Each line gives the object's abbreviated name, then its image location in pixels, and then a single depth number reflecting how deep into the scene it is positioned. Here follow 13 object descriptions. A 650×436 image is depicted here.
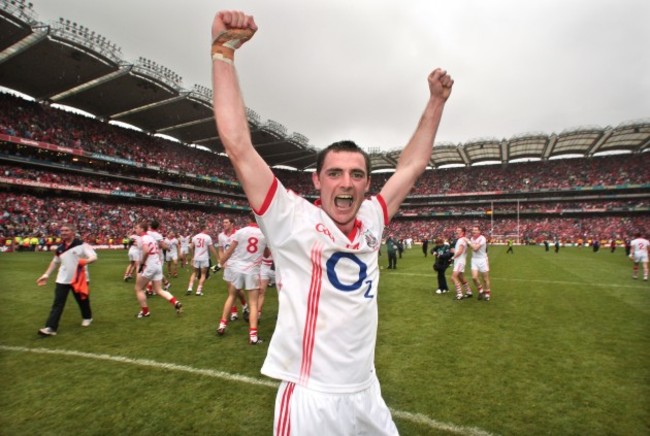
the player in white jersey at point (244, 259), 7.45
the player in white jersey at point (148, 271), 8.27
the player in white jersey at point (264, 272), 8.44
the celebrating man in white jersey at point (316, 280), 1.54
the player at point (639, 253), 15.06
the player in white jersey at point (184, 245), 17.34
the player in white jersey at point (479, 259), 10.72
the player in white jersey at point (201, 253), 11.65
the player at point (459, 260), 10.88
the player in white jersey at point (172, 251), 15.12
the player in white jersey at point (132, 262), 13.59
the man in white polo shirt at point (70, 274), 7.07
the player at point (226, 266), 7.75
